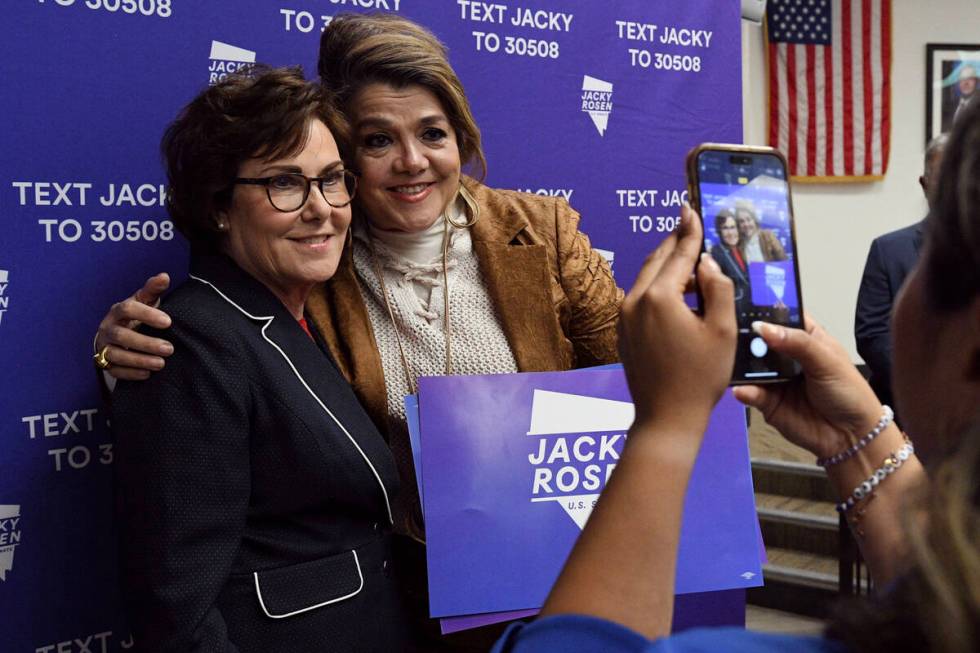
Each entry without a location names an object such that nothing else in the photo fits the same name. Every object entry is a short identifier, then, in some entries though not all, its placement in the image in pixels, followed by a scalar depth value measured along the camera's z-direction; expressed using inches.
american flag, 249.3
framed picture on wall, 263.6
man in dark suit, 156.6
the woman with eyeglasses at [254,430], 54.1
